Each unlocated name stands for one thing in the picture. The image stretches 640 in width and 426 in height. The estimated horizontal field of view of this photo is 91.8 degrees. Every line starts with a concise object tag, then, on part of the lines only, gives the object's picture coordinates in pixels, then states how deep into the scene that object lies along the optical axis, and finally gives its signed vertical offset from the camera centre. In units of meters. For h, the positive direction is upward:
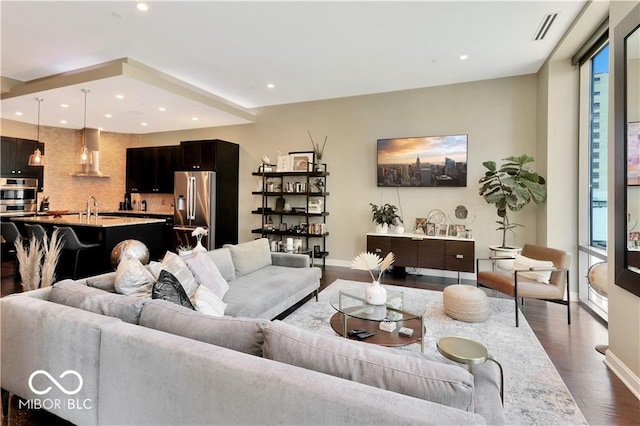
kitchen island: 4.78 -0.36
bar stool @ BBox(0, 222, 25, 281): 4.74 -0.39
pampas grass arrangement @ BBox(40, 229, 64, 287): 2.95 -0.58
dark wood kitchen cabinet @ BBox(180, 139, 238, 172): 6.50 +1.23
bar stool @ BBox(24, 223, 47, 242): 4.49 -0.33
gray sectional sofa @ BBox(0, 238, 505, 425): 1.05 -0.62
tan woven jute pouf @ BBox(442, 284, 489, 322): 3.35 -0.97
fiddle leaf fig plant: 4.41 +0.43
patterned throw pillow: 2.04 -0.54
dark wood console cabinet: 4.92 -0.59
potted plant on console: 5.52 -0.05
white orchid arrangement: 3.26 -0.23
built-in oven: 6.37 +0.25
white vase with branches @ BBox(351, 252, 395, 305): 2.75 -0.64
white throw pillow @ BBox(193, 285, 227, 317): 2.18 -0.67
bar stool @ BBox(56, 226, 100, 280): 4.43 -0.48
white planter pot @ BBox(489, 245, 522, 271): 4.47 -0.55
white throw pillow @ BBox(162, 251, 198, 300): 2.44 -0.49
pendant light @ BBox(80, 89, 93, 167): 5.49 +0.94
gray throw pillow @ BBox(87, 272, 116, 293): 2.28 -0.55
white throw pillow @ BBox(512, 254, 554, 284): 3.54 -0.58
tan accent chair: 3.35 -0.74
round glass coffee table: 2.33 -0.91
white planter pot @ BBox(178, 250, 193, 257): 3.08 -0.43
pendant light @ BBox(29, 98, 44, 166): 5.42 +0.86
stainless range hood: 7.05 +1.50
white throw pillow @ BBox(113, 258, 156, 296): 2.18 -0.49
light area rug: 2.00 -1.20
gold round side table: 1.33 -0.61
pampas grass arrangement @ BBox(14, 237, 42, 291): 3.04 -0.58
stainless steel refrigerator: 6.44 +0.10
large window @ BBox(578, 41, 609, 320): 3.79 +0.66
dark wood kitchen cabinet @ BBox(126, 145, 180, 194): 7.65 +1.06
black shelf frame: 6.10 +0.11
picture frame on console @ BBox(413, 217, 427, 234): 5.50 -0.20
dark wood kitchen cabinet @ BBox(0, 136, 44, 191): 6.36 +1.03
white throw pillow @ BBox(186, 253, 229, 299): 2.74 -0.56
